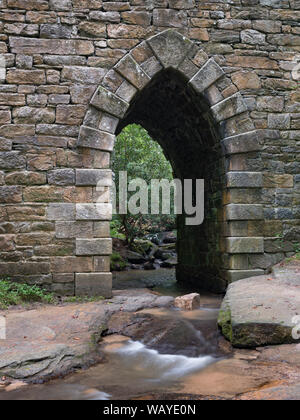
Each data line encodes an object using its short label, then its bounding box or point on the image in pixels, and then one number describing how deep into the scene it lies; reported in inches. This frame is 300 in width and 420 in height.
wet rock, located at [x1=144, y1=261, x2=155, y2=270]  491.0
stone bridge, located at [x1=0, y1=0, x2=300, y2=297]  228.8
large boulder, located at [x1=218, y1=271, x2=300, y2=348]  141.9
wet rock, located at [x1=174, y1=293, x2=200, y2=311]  224.6
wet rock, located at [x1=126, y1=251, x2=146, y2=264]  519.5
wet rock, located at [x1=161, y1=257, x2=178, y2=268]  514.3
